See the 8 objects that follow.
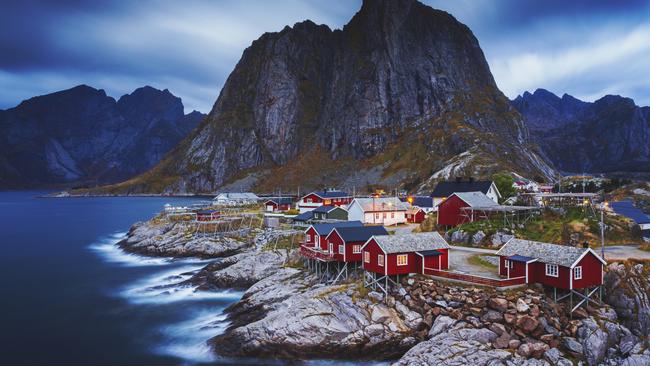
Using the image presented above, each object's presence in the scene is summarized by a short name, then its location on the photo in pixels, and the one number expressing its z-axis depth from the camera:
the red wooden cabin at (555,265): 32.72
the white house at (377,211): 74.44
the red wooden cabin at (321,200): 97.75
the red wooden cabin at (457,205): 58.22
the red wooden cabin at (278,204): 106.38
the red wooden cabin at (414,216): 78.31
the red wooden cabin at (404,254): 38.66
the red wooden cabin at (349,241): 44.78
